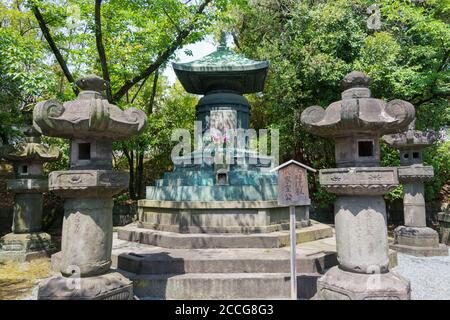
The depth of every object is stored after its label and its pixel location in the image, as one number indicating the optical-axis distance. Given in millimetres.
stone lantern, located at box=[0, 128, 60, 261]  8867
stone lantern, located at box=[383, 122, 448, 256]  8523
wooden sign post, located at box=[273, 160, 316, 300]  4344
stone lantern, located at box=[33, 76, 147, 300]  4184
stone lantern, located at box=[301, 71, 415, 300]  4289
